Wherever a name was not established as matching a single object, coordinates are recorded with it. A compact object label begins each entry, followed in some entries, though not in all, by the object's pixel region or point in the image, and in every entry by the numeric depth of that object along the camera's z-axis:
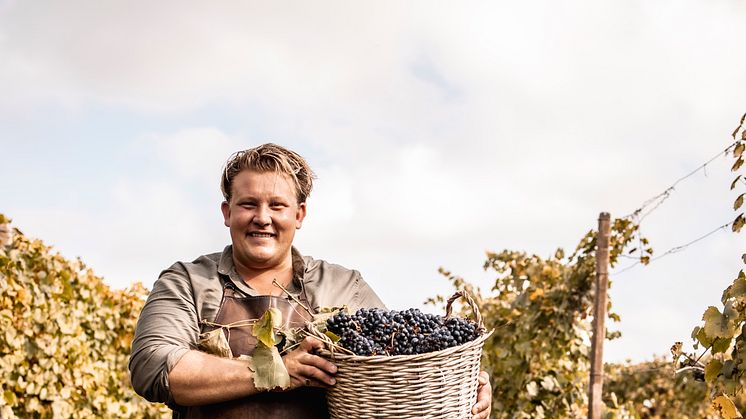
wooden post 5.42
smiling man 2.43
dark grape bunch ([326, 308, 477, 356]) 2.25
